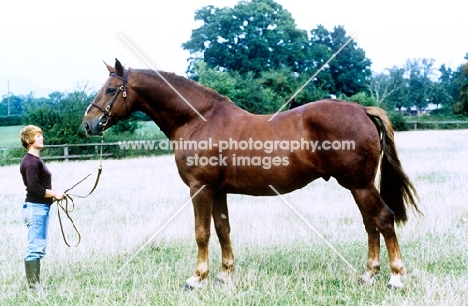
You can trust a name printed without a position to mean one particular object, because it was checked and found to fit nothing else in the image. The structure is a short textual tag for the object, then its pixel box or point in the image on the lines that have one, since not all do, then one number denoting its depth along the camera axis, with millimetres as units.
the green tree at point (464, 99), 47719
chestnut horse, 4699
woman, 4695
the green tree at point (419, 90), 65812
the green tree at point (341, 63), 50000
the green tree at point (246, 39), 44438
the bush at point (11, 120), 39719
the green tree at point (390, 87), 57781
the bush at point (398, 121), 39312
